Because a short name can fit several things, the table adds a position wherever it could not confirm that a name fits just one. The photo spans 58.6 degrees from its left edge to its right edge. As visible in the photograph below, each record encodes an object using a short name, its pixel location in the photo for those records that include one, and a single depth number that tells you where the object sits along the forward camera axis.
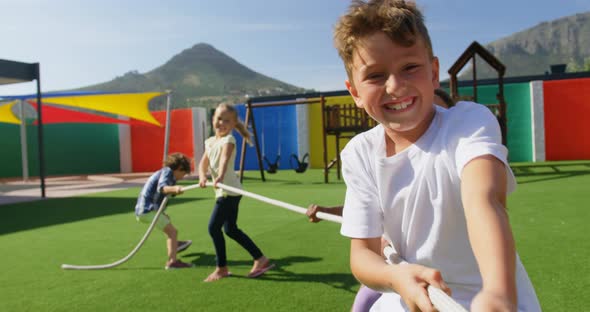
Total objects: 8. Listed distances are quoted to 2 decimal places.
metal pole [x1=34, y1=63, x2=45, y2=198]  12.48
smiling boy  1.08
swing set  13.50
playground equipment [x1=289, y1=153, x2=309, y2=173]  16.12
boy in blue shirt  5.33
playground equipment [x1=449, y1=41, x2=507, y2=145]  11.66
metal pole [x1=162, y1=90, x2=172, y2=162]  11.57
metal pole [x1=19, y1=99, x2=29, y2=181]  18.23
